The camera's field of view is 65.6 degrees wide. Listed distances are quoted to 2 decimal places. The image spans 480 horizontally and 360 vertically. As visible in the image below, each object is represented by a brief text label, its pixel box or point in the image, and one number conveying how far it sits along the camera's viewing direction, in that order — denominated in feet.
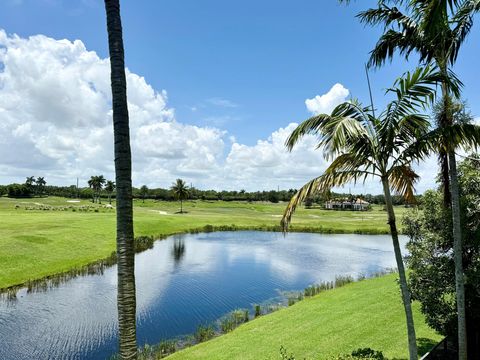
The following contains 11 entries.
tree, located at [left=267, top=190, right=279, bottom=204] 604.45
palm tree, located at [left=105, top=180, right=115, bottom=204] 493.77
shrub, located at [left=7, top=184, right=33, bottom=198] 478.59
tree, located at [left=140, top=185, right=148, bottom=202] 554.46
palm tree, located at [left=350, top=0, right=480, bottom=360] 36.55
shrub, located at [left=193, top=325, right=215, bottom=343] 65.51
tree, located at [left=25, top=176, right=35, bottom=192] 526.98
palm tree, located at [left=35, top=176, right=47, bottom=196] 573.74
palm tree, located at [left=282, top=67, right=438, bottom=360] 33.50
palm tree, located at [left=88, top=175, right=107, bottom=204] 499.10
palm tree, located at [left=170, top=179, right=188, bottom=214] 382.63
